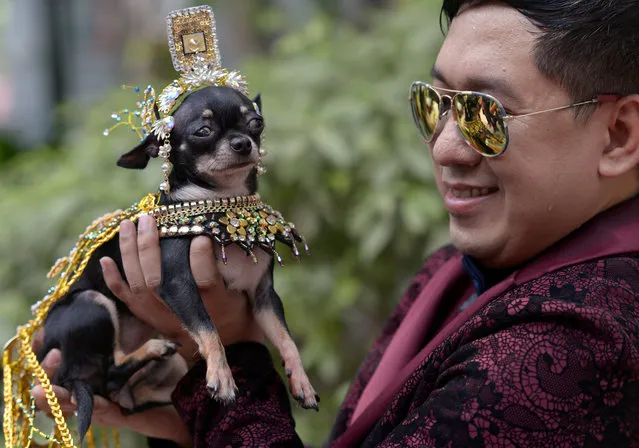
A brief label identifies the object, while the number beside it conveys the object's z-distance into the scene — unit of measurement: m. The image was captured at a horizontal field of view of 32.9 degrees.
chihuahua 0.85
